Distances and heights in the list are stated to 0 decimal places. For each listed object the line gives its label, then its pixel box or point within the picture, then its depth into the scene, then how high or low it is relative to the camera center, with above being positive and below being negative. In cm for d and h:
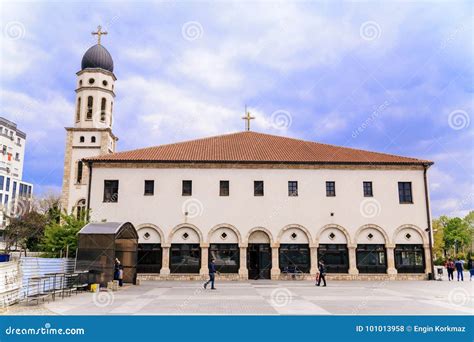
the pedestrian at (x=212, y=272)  2098 -160
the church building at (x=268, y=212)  2834 +195
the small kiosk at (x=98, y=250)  2016 -48
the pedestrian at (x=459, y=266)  2892 -176
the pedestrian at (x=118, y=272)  2169 -166
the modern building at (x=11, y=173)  6394 +1166
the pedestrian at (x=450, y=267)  2844 -179
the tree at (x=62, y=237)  2267 +16
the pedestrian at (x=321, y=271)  2320 -169
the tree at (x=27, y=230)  5266 +129
